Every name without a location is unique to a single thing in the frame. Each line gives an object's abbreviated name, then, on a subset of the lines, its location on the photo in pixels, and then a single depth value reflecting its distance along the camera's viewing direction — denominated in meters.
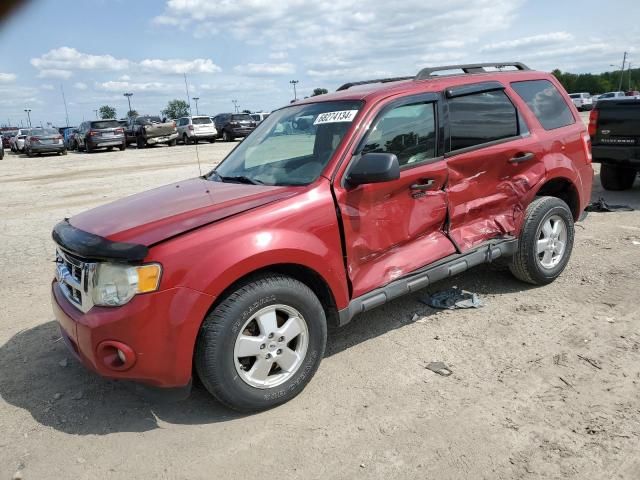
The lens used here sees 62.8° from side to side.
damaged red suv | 2.72
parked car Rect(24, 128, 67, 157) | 26.27
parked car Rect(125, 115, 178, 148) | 29.19
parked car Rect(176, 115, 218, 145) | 29.50
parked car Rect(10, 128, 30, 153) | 30.44
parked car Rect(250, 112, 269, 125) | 32.77
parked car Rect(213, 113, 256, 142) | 30.44
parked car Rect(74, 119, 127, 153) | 26.91
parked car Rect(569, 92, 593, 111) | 49.16
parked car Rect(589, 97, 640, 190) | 7.88
